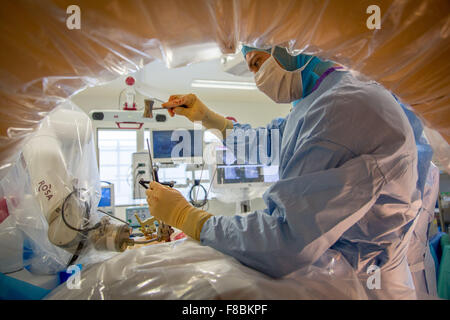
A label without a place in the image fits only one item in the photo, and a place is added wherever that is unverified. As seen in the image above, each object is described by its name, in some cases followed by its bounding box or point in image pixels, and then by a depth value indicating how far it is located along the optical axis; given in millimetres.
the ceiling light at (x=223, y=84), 4172
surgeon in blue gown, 715
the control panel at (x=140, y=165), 3174
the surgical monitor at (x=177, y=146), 2836
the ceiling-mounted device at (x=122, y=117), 2264
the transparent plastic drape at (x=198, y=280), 593
